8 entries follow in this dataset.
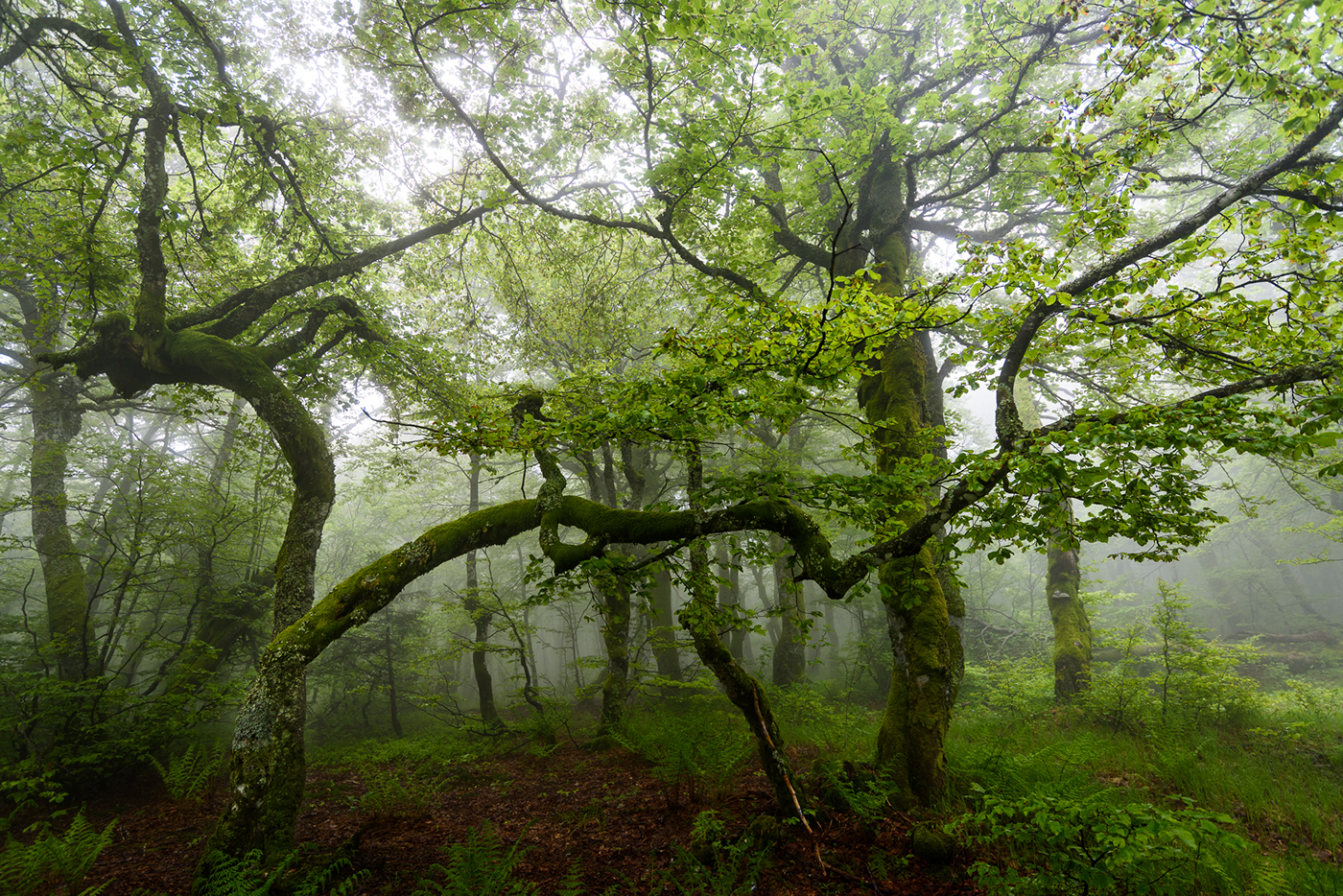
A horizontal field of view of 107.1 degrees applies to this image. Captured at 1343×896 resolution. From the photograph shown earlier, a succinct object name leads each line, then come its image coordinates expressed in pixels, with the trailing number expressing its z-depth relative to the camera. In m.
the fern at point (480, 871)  3.39
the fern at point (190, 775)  6.82
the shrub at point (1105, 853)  2.62
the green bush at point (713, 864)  3.65
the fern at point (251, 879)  3.40
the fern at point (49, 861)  4.22
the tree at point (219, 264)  4.98
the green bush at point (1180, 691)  7.80
